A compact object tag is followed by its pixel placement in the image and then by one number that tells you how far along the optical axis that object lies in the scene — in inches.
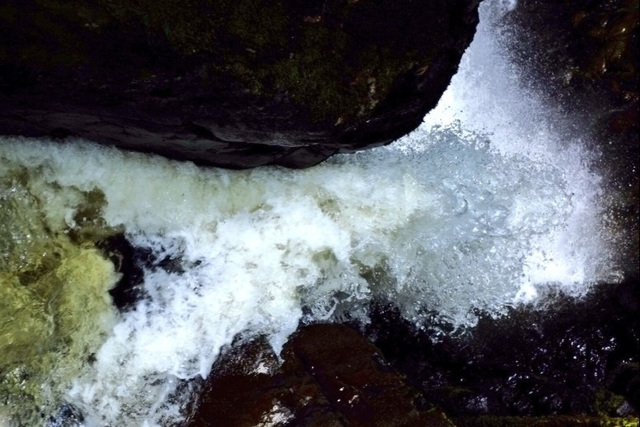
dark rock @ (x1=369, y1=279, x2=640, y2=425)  165.6
